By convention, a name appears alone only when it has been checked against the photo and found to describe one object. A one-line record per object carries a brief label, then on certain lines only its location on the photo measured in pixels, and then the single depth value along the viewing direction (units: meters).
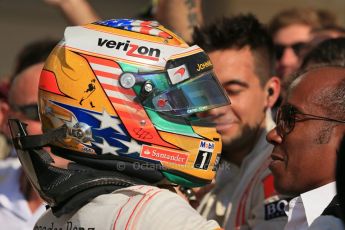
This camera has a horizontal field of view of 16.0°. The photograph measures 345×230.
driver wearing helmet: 4.25
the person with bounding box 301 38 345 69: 7.10
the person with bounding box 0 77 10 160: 8.51
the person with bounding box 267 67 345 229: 4.69
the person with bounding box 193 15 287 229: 6.19
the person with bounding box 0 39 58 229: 6.96
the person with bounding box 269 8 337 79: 8.89
